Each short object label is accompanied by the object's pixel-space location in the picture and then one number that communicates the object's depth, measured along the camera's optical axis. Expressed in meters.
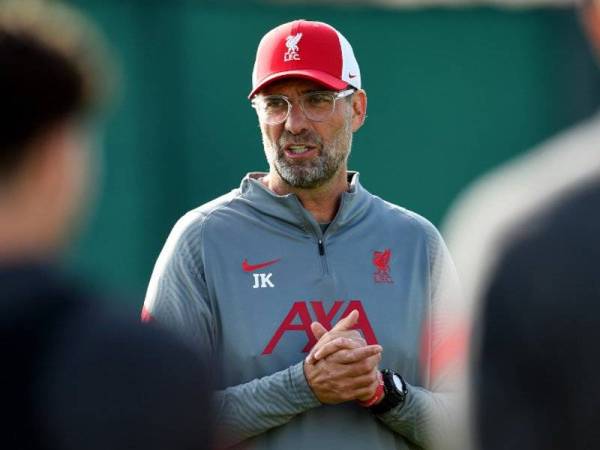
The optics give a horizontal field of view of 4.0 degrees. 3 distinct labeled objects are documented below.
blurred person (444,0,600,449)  10.01
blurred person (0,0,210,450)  10.10
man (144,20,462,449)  12.18
